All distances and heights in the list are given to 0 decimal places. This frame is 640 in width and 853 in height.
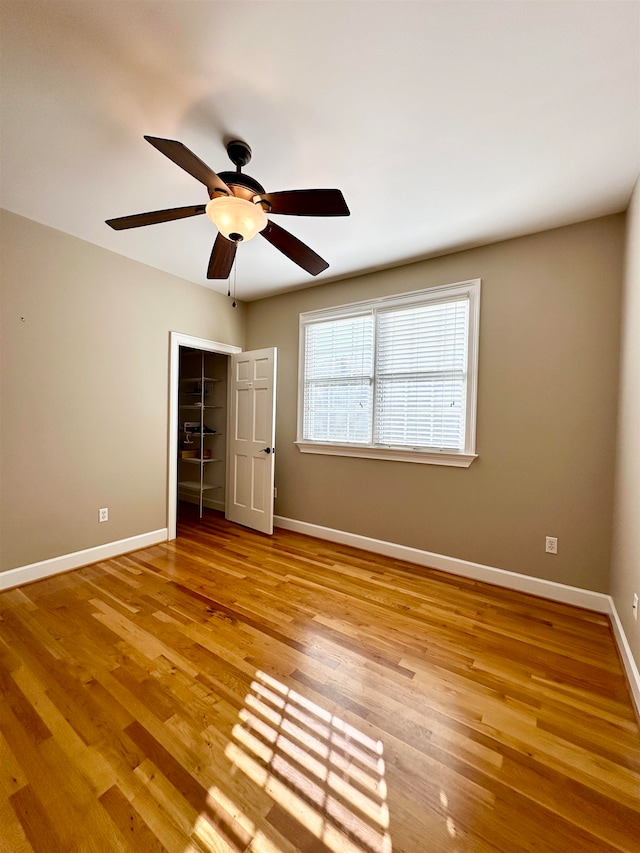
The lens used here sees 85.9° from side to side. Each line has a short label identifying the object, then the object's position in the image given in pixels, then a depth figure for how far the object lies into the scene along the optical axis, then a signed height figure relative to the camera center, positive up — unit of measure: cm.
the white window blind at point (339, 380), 346 +42
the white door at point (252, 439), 376 -24
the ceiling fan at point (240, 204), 155 +103
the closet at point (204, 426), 475 -13
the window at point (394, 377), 293 +42
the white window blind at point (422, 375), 295 +42
